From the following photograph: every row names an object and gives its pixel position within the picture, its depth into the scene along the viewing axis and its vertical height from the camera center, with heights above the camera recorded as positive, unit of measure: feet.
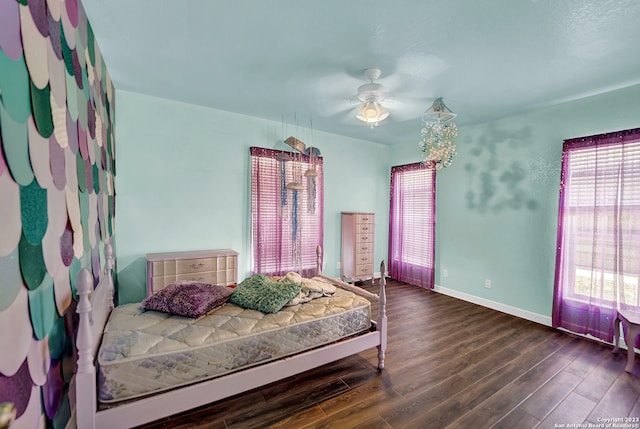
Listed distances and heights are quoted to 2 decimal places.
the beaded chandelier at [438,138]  10.62 +2.99
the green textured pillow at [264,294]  6.64 -2.33
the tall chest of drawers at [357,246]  14.51 -2.11
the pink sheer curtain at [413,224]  14.69 -0.87
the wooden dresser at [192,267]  9.49 -2.35
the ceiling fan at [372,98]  7.86 +3.64
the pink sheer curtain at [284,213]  12.35 -0.25
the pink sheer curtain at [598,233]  8.46 -0.75
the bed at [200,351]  4.42 -3.05
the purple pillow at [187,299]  6.10 -2.29
